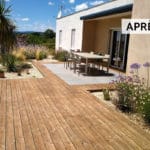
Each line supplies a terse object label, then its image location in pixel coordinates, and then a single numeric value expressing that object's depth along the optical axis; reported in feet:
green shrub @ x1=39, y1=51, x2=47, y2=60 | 41.22
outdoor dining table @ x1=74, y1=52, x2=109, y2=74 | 24.88
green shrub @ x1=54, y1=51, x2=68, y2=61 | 39.42
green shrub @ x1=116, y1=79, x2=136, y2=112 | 14.25
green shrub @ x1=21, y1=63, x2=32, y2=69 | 29.72
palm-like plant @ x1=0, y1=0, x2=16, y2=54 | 26.13
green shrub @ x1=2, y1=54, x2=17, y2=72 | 26.09
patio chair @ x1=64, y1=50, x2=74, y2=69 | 29.67
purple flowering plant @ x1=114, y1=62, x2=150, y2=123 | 13.51
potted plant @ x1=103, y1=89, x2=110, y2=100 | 16.41
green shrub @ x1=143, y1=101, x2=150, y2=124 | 12.00
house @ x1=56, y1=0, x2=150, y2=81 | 24.26
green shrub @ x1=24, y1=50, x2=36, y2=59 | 41.14
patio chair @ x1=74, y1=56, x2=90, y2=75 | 28.07
